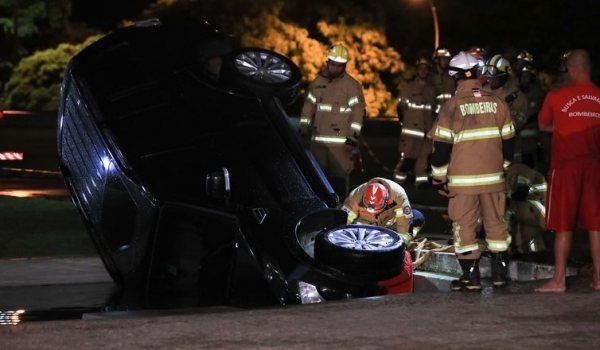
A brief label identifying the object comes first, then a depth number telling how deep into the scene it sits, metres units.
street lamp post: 53.50
